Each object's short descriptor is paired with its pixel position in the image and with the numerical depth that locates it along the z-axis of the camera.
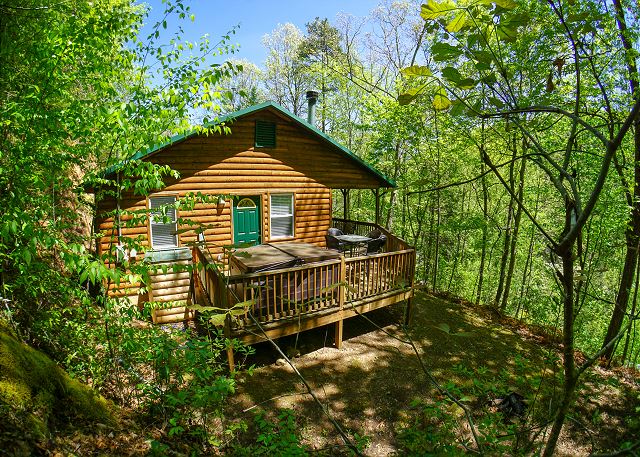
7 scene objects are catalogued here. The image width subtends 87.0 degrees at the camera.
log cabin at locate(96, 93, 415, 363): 6.85
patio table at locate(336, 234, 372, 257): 9.59
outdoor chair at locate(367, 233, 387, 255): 9.55
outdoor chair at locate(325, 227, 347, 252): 10.17
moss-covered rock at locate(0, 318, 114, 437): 2.50
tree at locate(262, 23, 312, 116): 26.53
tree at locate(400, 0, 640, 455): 1.10
